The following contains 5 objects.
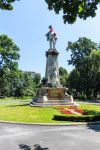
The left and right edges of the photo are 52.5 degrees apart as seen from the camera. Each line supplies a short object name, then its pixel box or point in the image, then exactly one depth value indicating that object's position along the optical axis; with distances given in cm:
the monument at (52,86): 1465
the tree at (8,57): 2619
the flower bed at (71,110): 1132
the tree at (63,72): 4450
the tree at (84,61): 2865
